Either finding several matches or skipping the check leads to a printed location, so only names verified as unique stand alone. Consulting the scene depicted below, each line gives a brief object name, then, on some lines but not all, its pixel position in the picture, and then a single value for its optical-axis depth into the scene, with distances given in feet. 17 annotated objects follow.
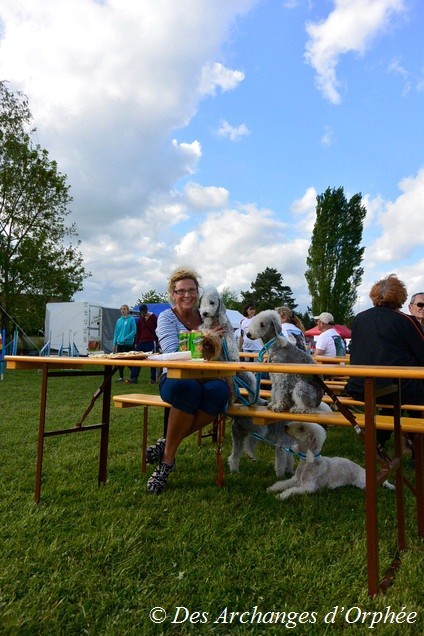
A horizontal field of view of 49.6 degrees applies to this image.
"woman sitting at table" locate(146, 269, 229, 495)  10.17
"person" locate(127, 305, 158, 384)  35.68
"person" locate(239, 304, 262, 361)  26.96
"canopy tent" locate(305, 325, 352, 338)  46.54
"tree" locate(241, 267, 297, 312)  168.76
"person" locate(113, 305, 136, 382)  34.99
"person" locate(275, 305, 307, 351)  17.35
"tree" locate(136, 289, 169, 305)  175.03
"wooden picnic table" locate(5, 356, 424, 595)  6.27
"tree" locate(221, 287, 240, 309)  188.18
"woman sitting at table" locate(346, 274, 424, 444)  10.80
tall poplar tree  114.83
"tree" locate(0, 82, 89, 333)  56.85
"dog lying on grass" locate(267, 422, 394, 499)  10.11
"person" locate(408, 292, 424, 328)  15.88
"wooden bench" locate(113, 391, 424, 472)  8.30
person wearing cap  21.29
